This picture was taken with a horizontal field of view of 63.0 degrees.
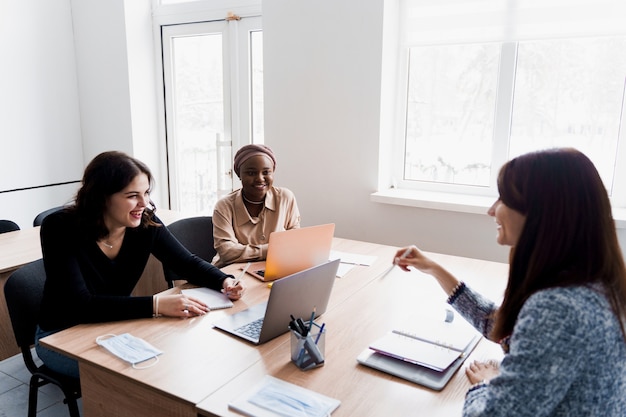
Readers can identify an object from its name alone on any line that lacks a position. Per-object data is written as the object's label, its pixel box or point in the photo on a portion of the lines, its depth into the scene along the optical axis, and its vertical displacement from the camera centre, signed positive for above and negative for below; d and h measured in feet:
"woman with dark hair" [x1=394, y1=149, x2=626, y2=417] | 3.00 -1.09
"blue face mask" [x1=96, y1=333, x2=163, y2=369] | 4.61 -2.18
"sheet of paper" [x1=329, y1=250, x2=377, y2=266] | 7.68 -2.18
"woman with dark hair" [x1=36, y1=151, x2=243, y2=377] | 5.55 -1.71
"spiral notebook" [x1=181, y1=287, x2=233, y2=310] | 5.92 -2.19
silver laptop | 4.74 -1.88
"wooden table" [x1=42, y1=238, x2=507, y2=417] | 4.05 -2.21
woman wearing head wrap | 7.63 -1.54
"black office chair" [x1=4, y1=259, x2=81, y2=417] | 5.75 -2.45
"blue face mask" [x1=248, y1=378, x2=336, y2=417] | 3.83 -2.19
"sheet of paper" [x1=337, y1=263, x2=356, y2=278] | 7.12 -2.18
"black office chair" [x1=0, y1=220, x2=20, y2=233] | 9.98 -2.25
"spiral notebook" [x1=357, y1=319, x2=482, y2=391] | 4.37 -2.14
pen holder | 4.48 -2.07
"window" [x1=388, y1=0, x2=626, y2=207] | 9.14 +0.54
